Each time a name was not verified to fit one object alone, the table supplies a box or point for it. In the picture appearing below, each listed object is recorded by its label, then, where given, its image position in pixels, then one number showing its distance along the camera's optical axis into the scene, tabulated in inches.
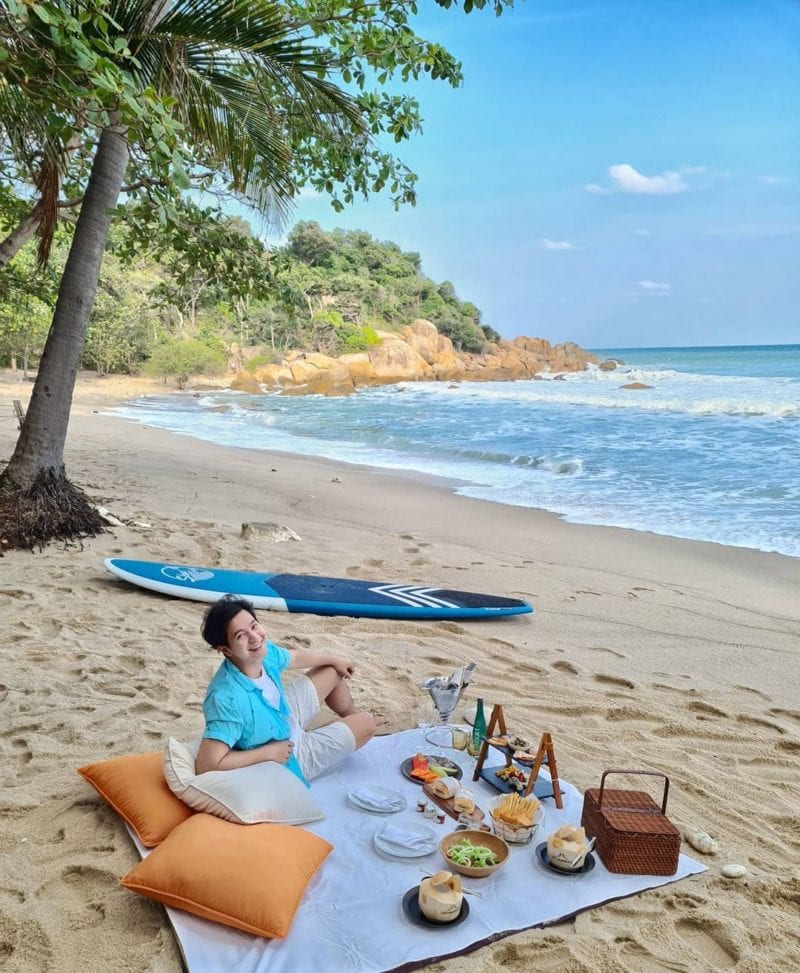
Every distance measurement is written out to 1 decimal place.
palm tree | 196.7
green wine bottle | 118.6
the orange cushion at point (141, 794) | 93.8
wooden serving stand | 101.0
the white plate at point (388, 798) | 102.0
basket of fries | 94.8
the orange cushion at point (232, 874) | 78.5
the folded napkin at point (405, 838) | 93.0
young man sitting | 98.3
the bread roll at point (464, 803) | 100.9
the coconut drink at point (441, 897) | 80.1
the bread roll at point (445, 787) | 105.0
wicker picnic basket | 90.6
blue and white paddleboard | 189.3
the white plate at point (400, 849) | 91.2
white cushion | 92.2
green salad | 88.6
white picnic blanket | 75.6
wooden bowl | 88.1
